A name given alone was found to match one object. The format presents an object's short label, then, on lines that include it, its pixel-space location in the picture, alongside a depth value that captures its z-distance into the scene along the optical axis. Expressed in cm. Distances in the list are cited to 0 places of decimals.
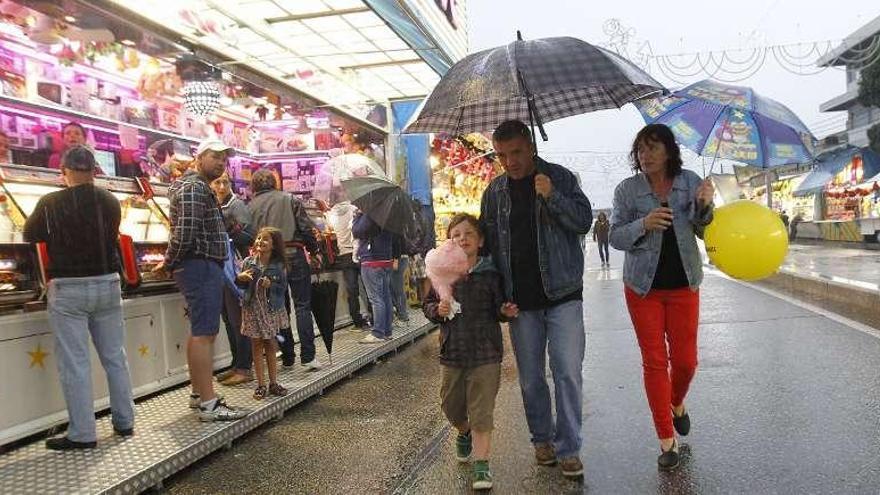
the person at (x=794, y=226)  3476
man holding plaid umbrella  372
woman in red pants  385
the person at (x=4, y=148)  575
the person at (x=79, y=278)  429
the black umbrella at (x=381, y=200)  743
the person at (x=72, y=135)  670
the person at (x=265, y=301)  557
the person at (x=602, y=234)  2641
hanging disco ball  734
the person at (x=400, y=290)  992
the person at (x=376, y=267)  823
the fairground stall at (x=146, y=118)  477
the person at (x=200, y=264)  472
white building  4366
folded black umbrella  690
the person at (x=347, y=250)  957
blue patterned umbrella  419
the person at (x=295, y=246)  681
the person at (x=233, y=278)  621
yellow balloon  385
